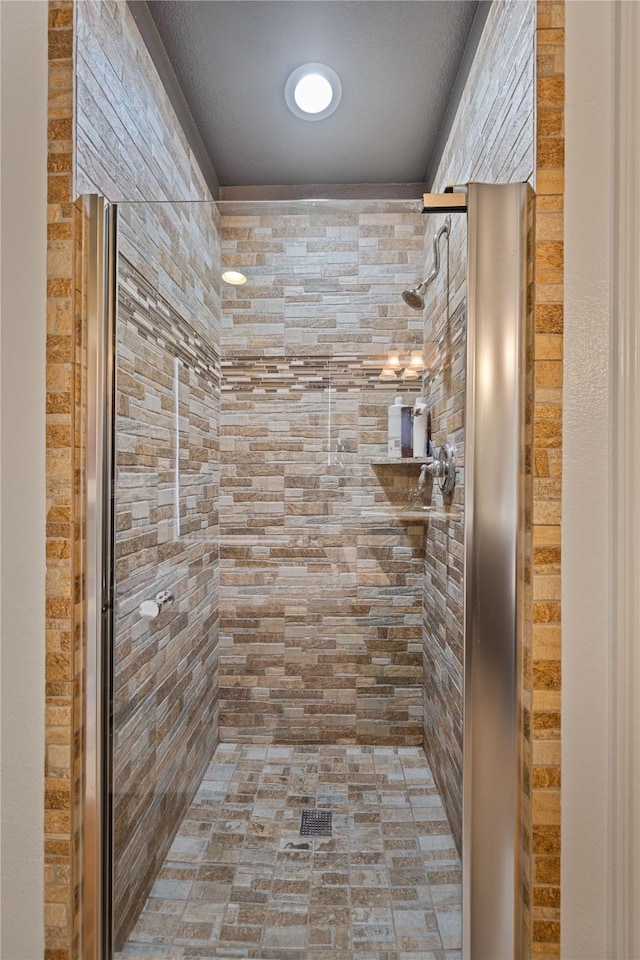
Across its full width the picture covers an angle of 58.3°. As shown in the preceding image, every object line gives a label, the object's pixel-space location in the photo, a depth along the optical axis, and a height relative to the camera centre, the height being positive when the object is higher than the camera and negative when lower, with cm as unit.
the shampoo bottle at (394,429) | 134 +10
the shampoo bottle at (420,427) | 132 +10
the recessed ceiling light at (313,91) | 193 +132
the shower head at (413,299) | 131 +40
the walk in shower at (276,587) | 128 -27
